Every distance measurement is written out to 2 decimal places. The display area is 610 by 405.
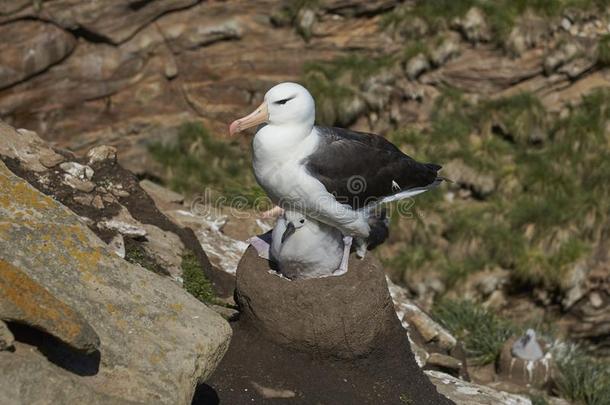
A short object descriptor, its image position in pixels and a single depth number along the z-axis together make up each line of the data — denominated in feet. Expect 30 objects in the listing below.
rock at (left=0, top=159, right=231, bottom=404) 29.60
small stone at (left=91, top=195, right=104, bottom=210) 48.83
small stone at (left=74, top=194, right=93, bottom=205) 48.42
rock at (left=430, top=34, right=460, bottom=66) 89.86
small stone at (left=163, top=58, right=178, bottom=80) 90.02
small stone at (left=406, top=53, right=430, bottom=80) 89.71
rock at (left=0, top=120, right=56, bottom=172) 48.55
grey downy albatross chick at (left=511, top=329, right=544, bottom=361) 64.64
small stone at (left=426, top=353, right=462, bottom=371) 55.01
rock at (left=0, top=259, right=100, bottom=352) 26.73
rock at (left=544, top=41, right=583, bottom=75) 89.71
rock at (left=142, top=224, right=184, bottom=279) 48.60
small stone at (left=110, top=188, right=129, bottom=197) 51.45
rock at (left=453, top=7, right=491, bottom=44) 89.76
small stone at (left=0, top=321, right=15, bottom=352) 26.70
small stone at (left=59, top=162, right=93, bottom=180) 49.78
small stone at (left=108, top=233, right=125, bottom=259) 45.63
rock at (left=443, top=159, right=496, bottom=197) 86.69
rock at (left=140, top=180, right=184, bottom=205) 64.39
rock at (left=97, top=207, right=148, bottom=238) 47.70
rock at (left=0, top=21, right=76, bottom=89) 83.61
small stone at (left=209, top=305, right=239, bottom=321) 44.98
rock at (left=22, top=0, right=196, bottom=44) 84.89
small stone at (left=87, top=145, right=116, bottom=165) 51.93
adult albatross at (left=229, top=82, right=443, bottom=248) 37.93
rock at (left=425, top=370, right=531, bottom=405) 47.75
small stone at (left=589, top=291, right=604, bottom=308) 83.25
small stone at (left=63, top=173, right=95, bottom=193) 49.11
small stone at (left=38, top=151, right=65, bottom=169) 49.40
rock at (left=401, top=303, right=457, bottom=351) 59.57
